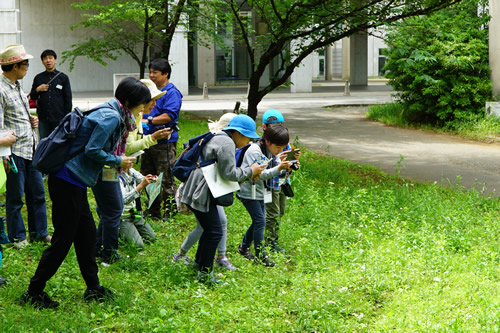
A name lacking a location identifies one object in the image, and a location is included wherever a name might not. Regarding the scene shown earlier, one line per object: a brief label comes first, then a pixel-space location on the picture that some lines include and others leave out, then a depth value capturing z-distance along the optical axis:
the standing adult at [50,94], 9.48
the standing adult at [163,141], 7.25
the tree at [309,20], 9.69
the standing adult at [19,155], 5.99
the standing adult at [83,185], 4.66
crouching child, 6.18
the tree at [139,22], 13.25
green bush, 16.64
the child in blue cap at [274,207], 6.59
